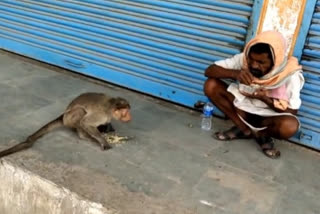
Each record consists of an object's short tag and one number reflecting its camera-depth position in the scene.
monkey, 3.12
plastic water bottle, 3.70
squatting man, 3.02
